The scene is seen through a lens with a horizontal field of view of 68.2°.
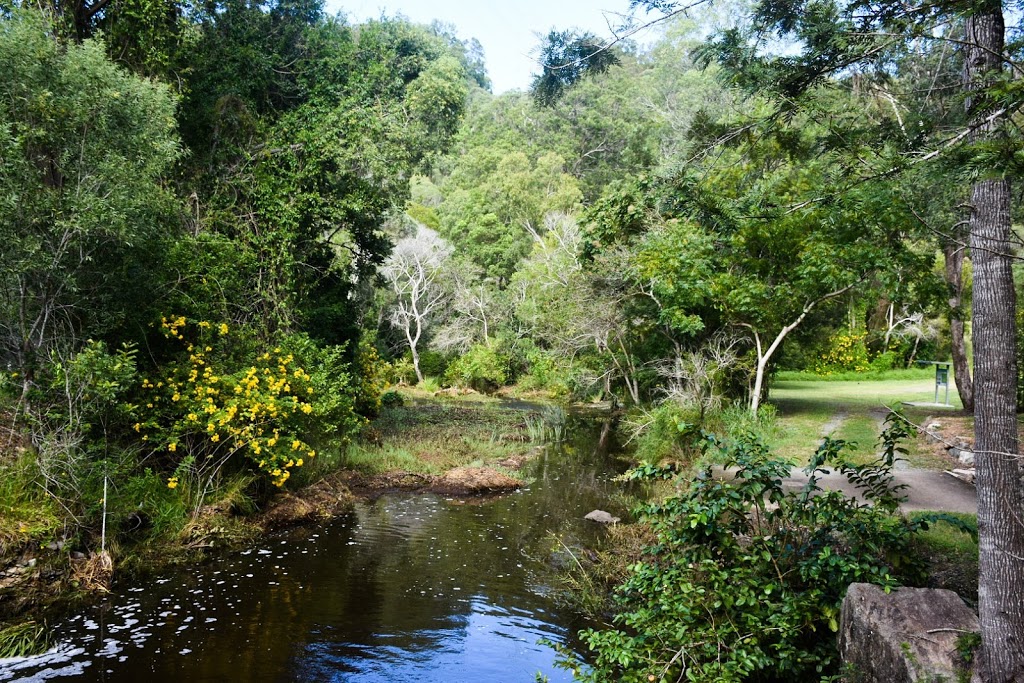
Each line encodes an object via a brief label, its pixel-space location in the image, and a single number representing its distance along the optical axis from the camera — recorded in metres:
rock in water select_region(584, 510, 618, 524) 11.24
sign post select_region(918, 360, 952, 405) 17.57
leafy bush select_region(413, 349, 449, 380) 34.69
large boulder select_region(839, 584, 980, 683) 4.84
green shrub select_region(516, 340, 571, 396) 31.08
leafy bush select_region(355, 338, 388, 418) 17.80
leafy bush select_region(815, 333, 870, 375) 31.11
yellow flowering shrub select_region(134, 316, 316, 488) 9.96
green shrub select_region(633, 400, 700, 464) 14.31
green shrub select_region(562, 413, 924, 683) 5.52
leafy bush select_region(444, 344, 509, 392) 32.25
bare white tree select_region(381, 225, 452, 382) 33.91
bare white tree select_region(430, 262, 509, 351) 34.00
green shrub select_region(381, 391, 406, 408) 24.63
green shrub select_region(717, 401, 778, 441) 14.44
